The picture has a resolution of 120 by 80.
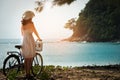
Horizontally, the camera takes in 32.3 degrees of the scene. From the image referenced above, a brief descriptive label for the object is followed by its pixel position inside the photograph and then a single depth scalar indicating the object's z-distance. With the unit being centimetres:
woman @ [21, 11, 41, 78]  327
